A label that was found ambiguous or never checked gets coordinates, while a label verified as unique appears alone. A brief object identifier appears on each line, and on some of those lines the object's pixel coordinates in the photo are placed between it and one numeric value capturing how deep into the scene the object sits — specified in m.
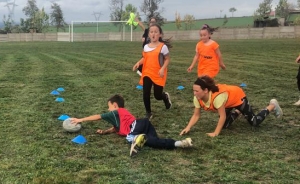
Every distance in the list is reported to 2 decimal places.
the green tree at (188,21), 85.69
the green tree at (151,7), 82.85
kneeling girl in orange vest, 5.41
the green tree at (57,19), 85.69
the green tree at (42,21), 81.81
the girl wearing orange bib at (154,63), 6.62
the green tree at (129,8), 86.09
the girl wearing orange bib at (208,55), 7.59
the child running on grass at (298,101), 7.64
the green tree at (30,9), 95.25
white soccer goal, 59.69
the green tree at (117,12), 89.38
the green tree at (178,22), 83.47
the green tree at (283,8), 89.06
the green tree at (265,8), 88.46
